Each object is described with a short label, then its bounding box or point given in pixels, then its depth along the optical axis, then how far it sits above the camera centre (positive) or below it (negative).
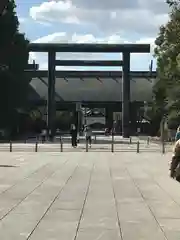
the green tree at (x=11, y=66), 64.81 +7.43
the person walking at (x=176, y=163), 13.96 -0.80
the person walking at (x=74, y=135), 43.88 -0.39
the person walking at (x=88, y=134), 47.67 -0.33
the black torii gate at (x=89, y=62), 74.31 +9.17
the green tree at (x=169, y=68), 32.75 +4.93
